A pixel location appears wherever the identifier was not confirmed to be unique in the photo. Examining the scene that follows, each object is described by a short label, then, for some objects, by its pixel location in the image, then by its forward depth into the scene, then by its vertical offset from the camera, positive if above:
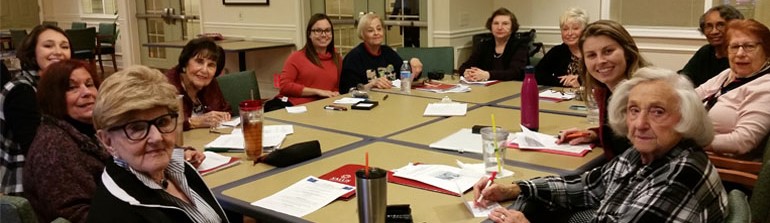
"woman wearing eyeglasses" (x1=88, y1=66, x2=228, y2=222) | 1.42 -0.30
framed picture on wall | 7.09 +0.12
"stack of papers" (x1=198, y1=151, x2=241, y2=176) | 2.18 -0.51
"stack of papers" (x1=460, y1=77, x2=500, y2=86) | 4.15 -0.48
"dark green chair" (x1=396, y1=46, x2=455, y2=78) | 5.02 -0.38
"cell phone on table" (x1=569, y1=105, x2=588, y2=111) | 3.17 -0.50
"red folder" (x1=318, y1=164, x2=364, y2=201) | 1.98 -0.52
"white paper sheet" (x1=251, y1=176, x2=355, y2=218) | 1.77 -0.53
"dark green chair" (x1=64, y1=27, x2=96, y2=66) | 8.27 -0.32
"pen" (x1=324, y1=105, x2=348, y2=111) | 3.29 -0.49
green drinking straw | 2.08 -0.47
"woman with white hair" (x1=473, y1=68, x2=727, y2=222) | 1.50 -0.42
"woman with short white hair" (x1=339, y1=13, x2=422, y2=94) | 4.23 -0.33
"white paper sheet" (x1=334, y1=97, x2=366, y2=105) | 3.45 -0.48
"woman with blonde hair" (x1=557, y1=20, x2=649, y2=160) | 2.40 -0.20
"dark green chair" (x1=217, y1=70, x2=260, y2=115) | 3.66 -0.42
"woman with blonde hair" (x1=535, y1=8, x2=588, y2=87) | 4.15 -0.33
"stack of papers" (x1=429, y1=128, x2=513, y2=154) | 2.39 -0.51
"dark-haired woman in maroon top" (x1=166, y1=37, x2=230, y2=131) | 3.13 -0.29
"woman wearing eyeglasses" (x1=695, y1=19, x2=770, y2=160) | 2.52 -0.38
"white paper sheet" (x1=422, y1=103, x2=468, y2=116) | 3.10 -0.49
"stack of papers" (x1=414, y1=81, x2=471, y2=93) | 3.84 -0.48
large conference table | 1.80 -0.52
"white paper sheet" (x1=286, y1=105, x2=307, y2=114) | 3.27 -0.49
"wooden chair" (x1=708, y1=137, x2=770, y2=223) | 1.45 -0.58
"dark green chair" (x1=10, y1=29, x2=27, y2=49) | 7.93 -0.22
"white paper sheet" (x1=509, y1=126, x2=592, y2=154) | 2.38 -0.51
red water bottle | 2.67 -0.39
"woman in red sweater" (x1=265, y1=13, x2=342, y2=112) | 4.13 -0.38
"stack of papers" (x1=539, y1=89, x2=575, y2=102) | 3.48 -0.49
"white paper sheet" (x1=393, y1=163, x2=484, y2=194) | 1.94 -0.52
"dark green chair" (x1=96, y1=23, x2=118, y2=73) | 9.28 -0.32
